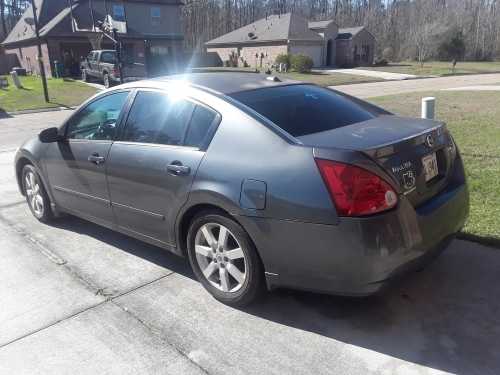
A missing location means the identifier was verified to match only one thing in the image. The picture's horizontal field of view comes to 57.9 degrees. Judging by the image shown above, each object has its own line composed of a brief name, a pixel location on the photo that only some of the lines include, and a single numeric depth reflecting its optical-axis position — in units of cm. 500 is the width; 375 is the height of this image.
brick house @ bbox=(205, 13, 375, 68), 4562
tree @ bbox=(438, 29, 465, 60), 4434
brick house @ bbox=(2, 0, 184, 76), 3281
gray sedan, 257
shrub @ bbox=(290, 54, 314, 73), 3816
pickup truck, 2294
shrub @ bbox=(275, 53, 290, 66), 3956
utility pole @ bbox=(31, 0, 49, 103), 1740
